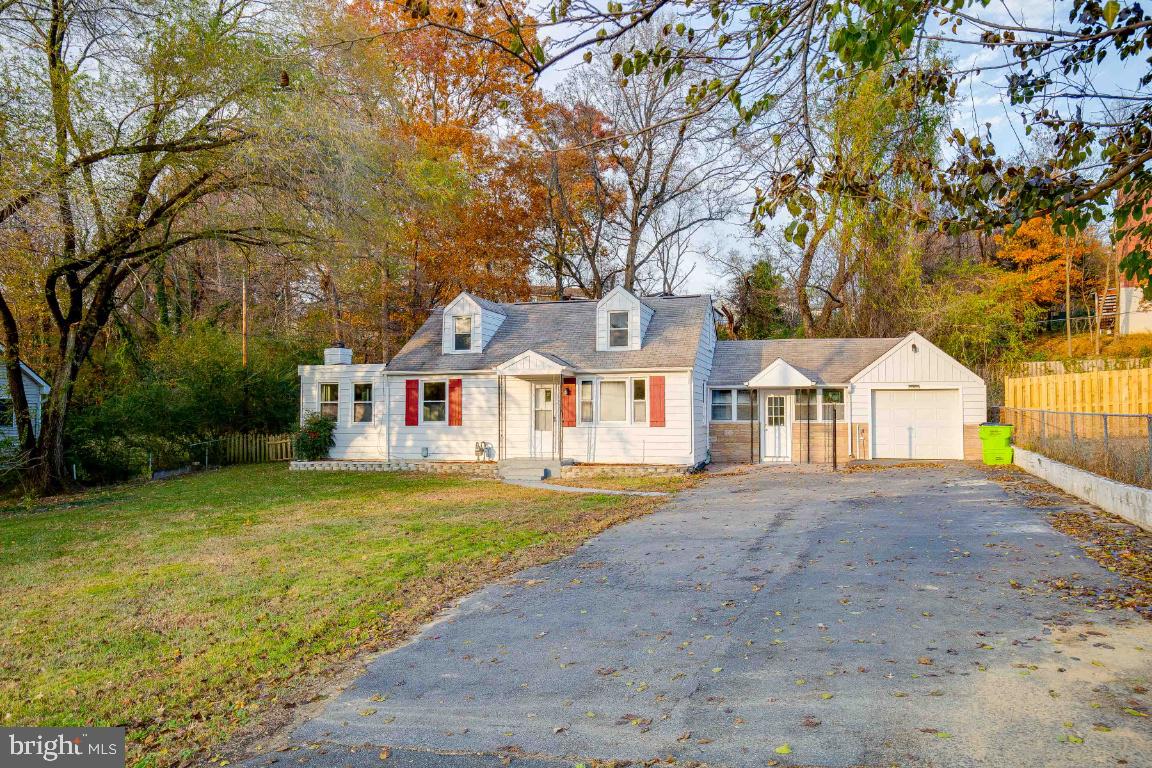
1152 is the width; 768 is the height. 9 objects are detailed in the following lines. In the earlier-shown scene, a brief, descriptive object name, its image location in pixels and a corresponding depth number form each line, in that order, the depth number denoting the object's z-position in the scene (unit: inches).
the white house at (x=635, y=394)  785.6
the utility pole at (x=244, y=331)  1067.1
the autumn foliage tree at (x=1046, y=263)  1238.3
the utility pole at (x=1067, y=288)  1122.5
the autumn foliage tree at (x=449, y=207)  1049.5
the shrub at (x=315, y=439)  872.9
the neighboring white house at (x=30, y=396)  813.6
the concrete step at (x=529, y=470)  762.2
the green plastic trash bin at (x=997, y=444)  739.4
